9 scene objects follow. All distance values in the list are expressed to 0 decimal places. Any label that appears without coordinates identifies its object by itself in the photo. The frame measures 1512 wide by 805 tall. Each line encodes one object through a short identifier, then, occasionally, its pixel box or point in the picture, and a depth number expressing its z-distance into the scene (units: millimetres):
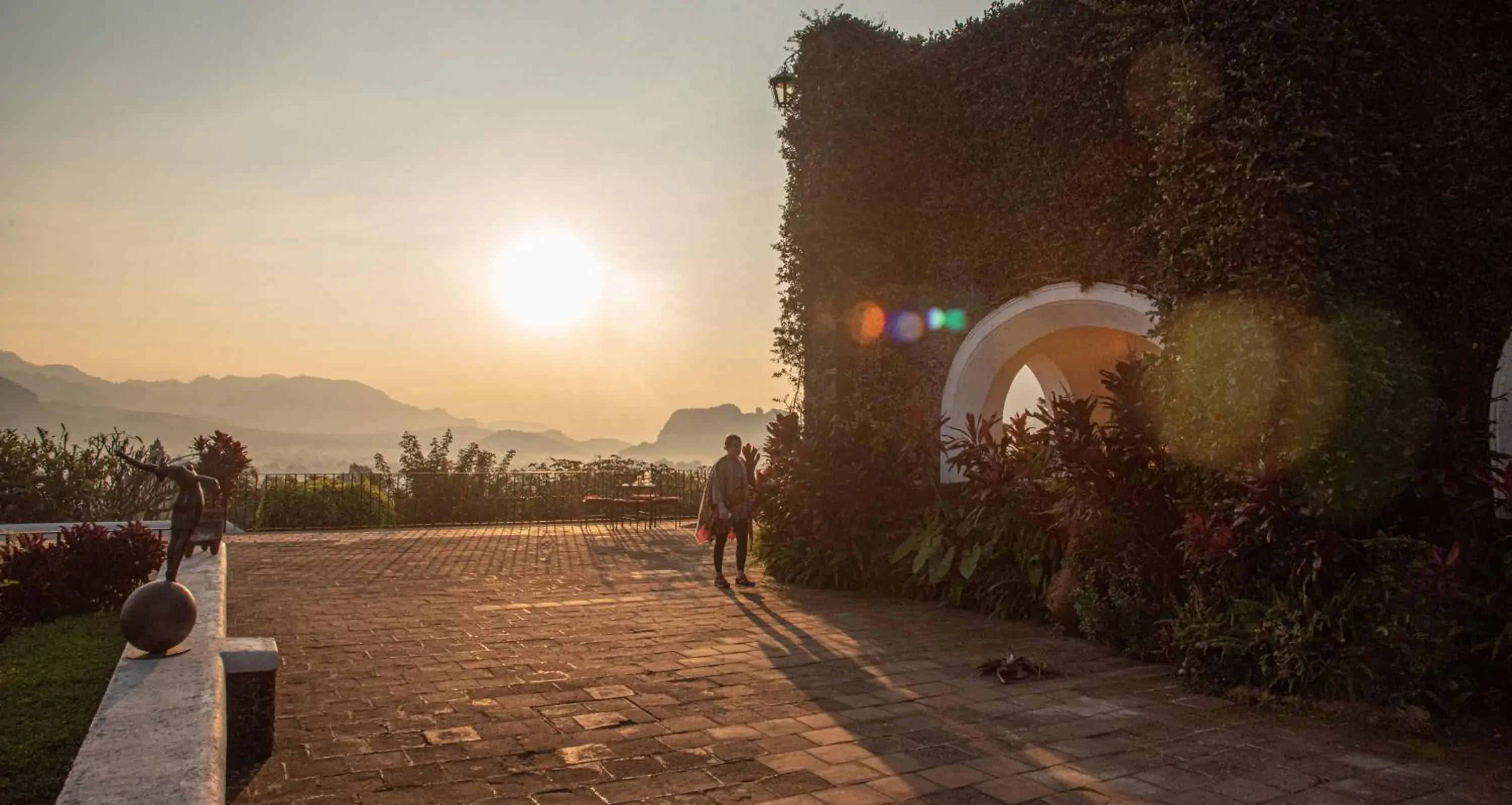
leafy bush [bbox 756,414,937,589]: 10914
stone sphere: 5164
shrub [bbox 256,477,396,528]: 18984
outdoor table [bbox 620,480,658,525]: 20281
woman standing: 11188
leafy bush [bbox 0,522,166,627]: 8234
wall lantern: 14867
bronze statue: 7656
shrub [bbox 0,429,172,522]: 15766
